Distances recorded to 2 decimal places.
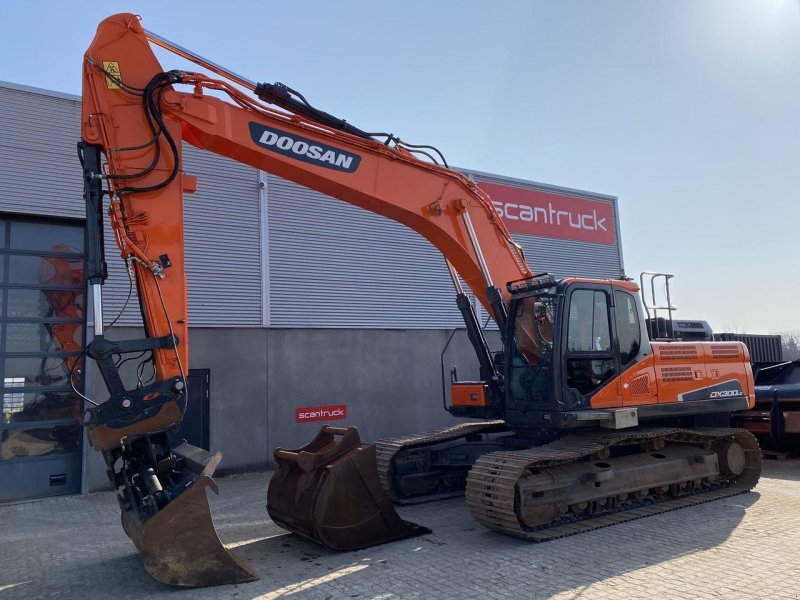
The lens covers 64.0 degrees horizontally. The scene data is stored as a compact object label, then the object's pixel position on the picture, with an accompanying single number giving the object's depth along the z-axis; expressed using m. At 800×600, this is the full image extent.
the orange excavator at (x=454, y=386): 5.23
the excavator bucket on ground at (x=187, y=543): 4.81
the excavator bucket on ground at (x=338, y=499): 6.04
